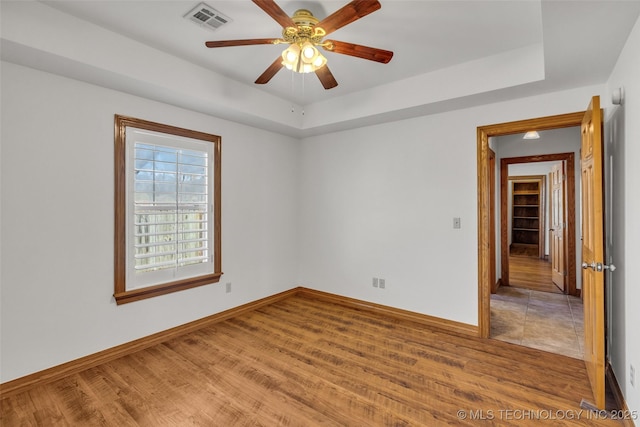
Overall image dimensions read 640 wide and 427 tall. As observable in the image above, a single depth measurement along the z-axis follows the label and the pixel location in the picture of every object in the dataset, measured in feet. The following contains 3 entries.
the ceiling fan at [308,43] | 6.04
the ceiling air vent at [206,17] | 7.06
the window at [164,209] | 9.50
